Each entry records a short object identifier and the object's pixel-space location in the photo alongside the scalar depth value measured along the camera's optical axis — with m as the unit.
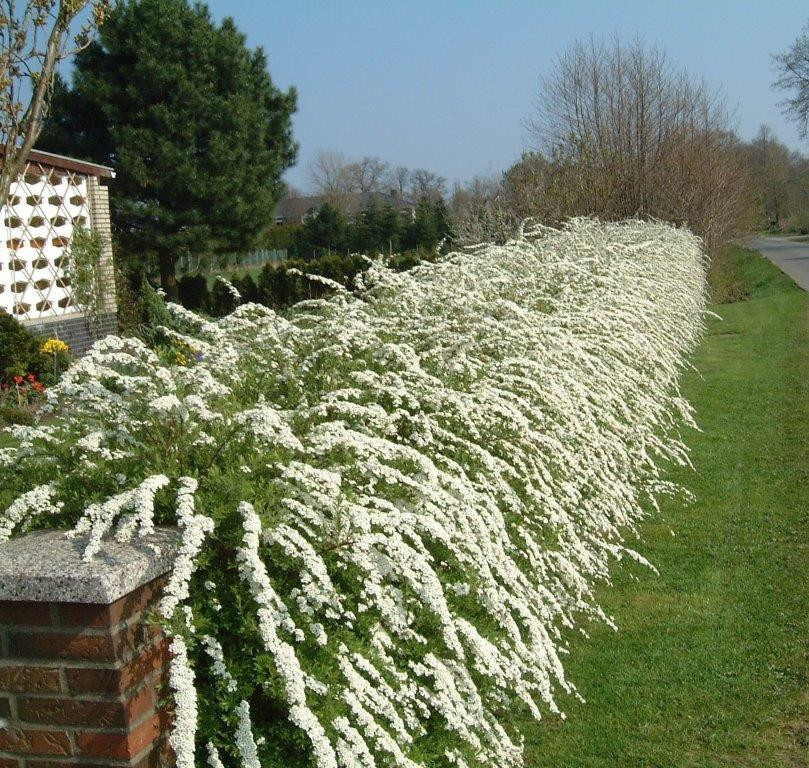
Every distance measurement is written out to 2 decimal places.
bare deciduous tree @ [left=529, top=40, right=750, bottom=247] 20.31
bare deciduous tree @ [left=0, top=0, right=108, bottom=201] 7.18
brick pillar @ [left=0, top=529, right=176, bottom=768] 2.07
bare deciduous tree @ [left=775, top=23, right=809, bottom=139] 42.03
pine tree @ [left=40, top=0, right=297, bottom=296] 22.11
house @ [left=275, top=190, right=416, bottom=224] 56.47
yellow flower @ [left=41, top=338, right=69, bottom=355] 12.04
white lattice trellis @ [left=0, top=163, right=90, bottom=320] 14.59
